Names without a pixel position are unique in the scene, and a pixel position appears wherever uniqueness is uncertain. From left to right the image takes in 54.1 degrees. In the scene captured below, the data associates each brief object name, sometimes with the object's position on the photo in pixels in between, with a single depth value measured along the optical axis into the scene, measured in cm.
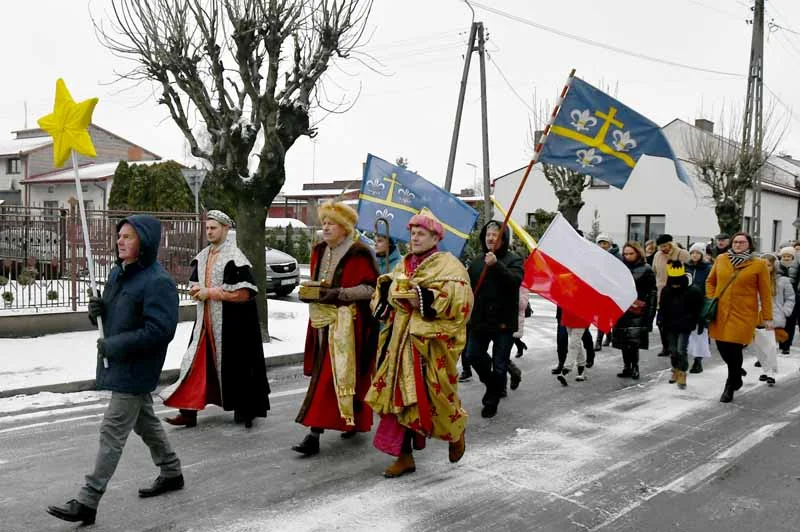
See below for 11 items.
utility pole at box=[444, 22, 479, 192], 2073
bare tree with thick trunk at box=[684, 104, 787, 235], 2788
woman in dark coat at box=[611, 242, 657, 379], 899
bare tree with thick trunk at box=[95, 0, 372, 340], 1078
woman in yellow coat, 775
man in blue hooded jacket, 416
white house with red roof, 4625
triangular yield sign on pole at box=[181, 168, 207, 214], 1452
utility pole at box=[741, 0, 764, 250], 2423
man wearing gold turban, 561
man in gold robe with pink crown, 500
